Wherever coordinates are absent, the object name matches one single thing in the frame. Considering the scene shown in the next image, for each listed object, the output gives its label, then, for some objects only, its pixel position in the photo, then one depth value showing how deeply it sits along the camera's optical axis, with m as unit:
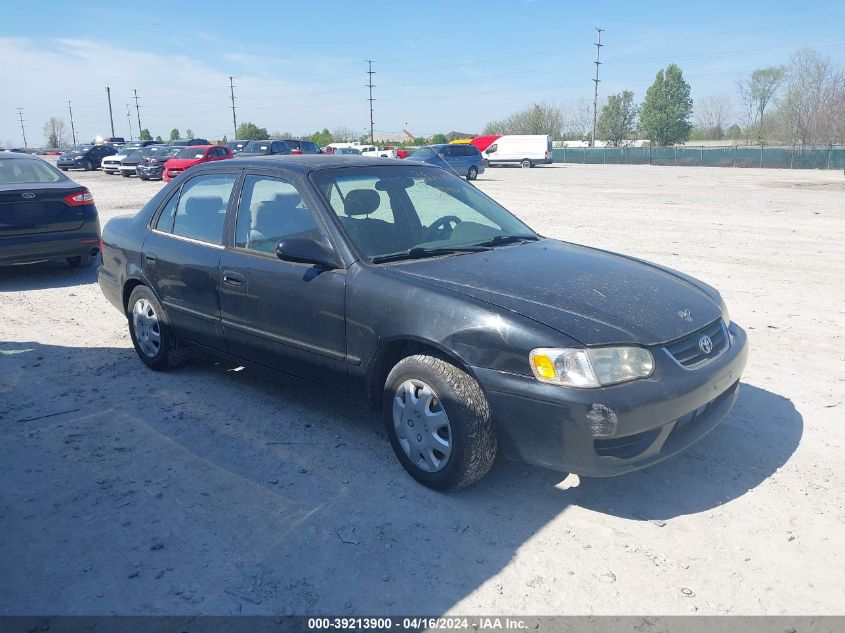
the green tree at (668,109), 90.62
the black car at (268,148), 29.59
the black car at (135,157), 30.75
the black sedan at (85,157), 37.81
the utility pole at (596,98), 72.88
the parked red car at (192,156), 26.02
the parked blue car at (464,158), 31.81
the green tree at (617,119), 90.62
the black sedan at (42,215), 8.11
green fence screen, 44.78
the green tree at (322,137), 87.94
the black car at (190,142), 39.01
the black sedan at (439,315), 3.11
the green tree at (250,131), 76.62
